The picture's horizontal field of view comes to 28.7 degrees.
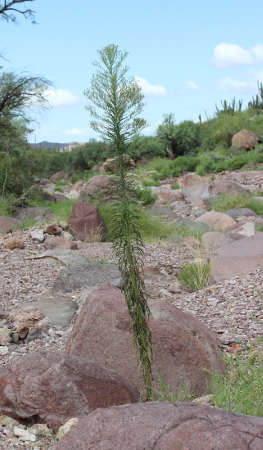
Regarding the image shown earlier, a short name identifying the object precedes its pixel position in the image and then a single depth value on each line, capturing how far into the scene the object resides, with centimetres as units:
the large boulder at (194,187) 1513
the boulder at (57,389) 270
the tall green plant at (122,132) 239
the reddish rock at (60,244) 852
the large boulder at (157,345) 322
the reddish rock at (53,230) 934
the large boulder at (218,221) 1013
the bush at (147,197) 1398
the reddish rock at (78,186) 2250
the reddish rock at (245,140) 2355
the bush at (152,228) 954
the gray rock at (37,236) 885
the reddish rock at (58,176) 3306
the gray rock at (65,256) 707
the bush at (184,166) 2228
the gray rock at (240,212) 1130
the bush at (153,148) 2616
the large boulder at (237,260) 597
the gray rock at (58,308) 483
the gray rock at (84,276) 607
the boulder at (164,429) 150
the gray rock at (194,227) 987
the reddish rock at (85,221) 958
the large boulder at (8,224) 978
